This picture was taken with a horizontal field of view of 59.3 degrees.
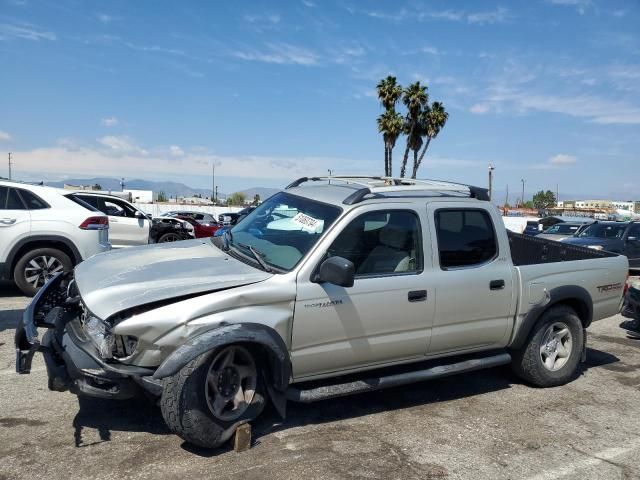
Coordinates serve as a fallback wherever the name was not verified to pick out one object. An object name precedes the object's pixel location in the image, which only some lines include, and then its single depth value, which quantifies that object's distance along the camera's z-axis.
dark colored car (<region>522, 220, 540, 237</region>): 30.73
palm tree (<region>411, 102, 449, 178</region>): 39.69
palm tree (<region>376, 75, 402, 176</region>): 39.22
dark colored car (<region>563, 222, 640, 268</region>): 14.35
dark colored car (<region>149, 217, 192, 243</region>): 17.69
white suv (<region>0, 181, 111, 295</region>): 7.82
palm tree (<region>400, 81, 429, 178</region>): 39.21
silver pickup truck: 3.47
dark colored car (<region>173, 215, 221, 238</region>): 24.66
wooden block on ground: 3.66
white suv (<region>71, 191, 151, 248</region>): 11.87
